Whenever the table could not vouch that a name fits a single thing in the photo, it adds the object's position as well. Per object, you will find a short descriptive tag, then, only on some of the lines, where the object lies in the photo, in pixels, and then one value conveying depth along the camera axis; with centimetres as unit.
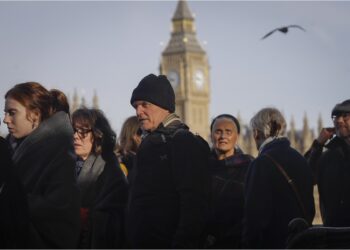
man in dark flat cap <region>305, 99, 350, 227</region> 675
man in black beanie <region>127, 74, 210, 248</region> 501
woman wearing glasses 546
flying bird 1118
